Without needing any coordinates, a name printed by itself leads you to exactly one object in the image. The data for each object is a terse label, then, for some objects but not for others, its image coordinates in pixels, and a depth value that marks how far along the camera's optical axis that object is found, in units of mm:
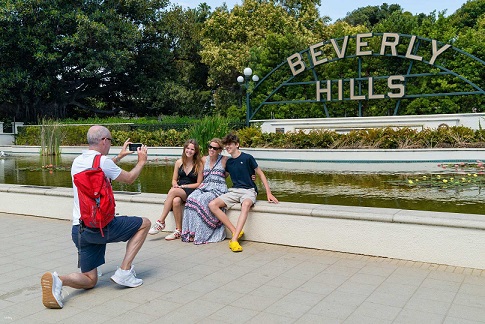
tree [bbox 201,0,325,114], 34656
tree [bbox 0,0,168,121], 28688
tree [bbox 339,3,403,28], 54719
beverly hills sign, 21505
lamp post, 23797
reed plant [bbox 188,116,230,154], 16750
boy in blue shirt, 6188
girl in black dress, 6668
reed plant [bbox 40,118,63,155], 19766
